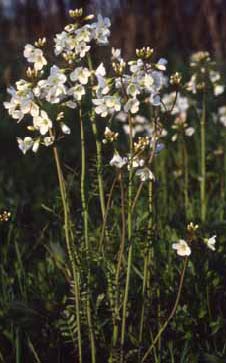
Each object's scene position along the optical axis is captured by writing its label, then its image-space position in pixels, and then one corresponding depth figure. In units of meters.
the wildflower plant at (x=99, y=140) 0.68
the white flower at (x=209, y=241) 0.69
